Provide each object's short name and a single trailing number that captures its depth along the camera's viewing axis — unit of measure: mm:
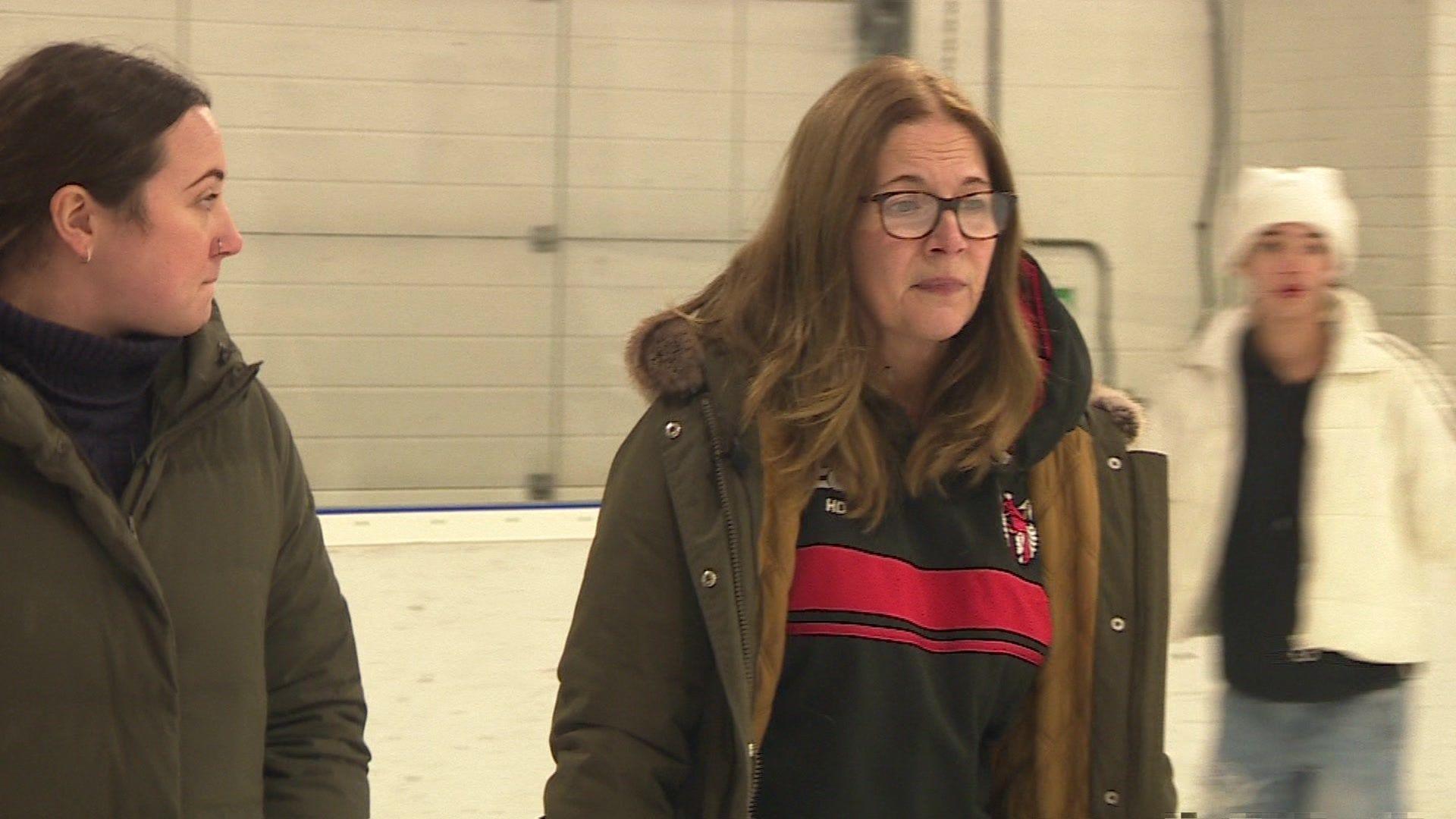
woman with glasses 7226
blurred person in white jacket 8063
